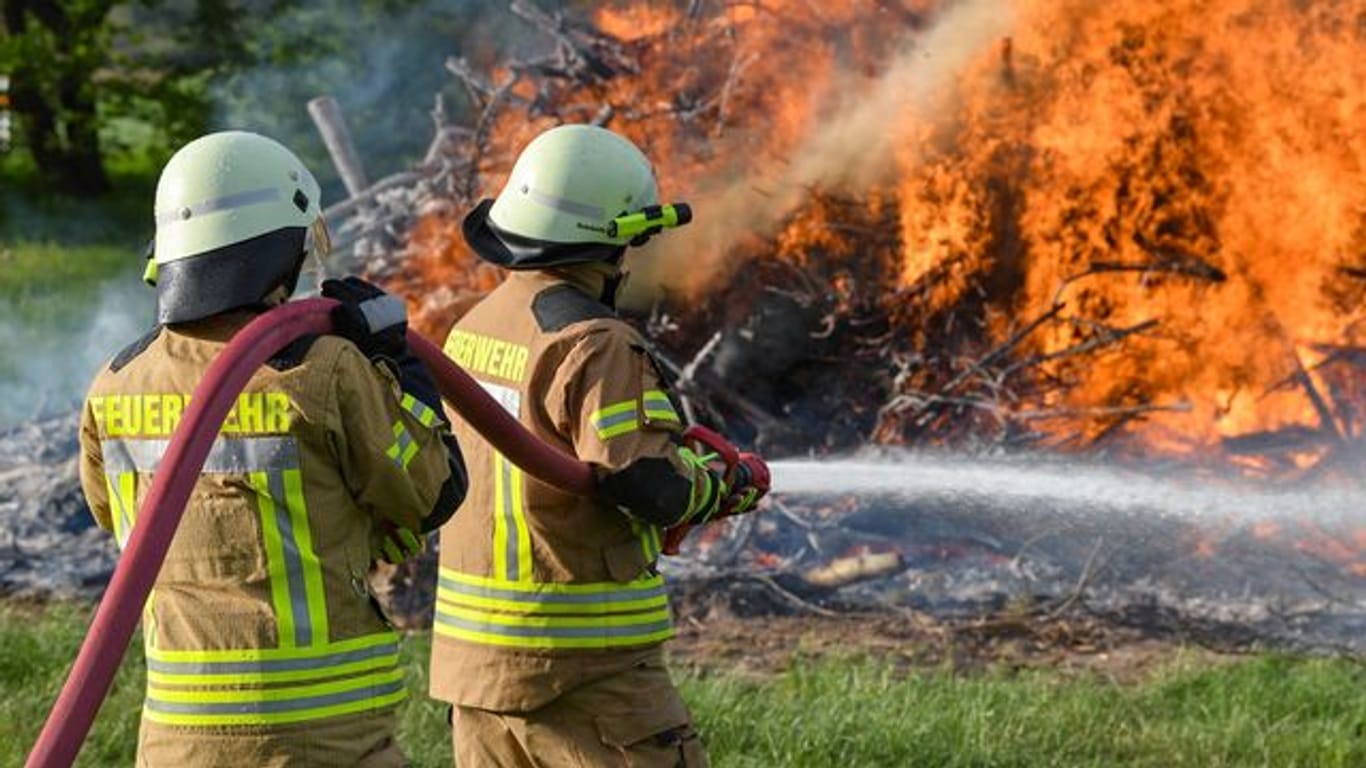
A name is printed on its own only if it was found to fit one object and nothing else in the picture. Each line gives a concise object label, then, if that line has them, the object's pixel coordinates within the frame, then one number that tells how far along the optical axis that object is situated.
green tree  23.62
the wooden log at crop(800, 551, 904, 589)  14.15
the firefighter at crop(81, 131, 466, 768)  6.19
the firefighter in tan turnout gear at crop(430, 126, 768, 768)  7.47
